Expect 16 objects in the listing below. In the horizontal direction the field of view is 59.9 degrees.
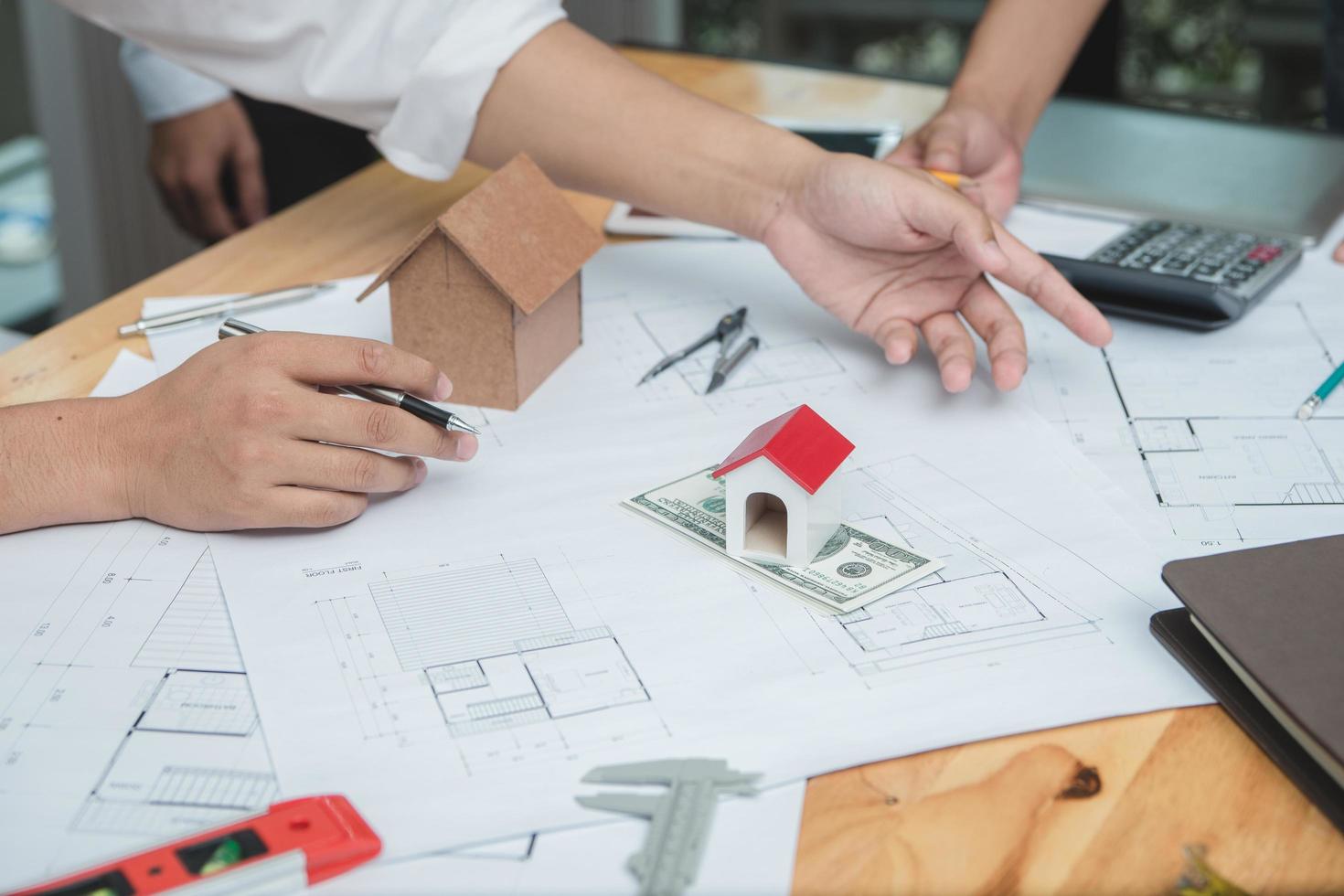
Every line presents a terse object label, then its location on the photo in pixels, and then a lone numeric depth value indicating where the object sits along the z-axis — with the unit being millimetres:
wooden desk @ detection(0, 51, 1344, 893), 550
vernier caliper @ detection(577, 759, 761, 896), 542
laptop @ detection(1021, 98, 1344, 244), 1295
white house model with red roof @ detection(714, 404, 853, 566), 734
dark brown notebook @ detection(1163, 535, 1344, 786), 579
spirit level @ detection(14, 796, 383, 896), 525
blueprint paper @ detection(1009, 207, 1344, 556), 813
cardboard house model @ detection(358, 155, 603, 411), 917
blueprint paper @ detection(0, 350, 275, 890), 574
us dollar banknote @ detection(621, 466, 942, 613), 727
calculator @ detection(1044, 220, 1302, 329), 1056
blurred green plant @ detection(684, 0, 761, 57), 3738
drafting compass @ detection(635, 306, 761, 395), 1003
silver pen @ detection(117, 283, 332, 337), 1075
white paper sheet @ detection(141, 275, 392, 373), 1046
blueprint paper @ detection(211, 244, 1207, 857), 613
